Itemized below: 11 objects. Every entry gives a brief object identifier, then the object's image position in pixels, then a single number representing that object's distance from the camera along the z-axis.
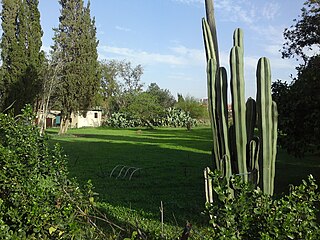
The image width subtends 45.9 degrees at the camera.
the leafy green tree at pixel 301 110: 6.69
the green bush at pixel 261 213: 1.94
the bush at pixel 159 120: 38.19
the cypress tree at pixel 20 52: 18.30
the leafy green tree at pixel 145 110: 38.03
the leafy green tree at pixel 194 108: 42.38
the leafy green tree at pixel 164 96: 56.70
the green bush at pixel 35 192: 2.88
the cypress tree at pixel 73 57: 23.64
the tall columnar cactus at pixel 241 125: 3.81
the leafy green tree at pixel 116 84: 47.78
